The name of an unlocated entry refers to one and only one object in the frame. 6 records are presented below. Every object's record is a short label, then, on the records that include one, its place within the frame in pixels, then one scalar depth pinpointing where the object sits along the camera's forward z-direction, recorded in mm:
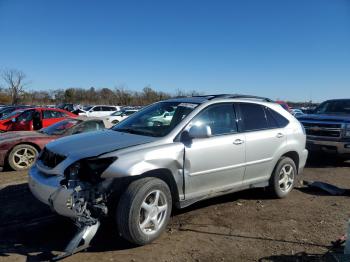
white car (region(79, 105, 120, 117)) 30256
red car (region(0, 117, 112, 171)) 7895
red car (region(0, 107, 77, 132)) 12930
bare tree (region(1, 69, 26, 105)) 76438
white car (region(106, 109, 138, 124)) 23820
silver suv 3869
